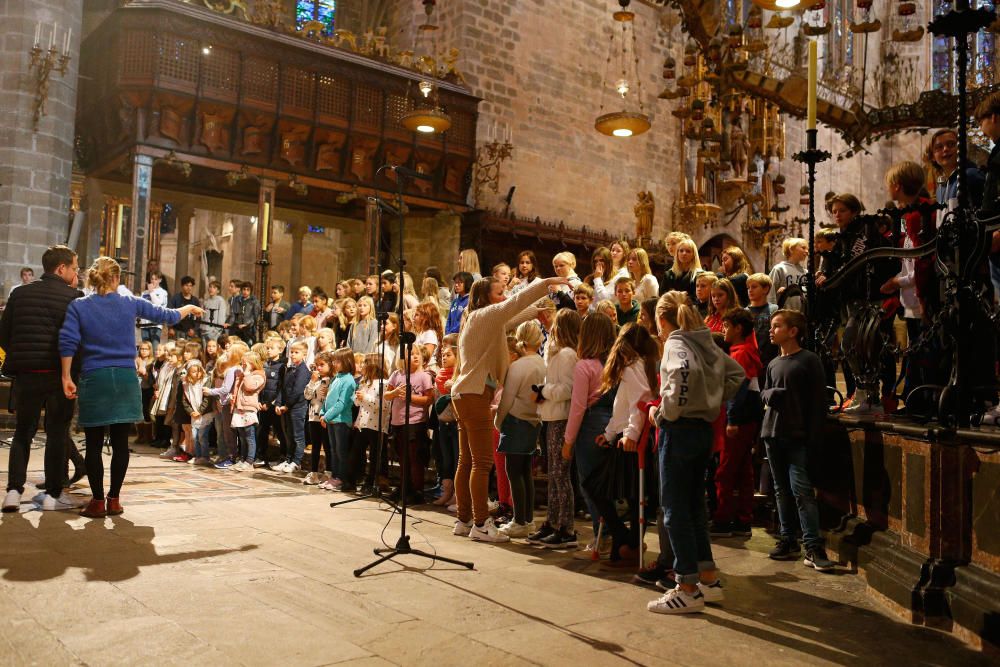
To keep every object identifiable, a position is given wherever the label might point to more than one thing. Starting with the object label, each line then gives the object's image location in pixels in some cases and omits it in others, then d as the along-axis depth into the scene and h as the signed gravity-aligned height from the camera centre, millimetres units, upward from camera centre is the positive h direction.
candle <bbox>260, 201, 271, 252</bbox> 11523 +1859
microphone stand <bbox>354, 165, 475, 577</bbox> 4332 -921
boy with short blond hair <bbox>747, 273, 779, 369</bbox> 5812 +498
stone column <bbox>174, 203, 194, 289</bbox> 17484 +2721
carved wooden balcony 12680 +4215
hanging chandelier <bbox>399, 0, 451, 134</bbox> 11977 +3636
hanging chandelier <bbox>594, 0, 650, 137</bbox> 18875 +7284
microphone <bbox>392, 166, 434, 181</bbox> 4668 +1128
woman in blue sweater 5262 -64
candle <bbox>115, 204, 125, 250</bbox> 9177 +1419
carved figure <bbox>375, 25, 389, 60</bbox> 15031 +5837
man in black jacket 5449 -50
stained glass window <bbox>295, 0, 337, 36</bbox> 18609 +8121
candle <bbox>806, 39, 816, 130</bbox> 4777 +1639
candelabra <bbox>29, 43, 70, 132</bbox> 12641 +4435
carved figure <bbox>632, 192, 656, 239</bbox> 17453 +3413
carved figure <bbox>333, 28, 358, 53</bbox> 14555 +5767
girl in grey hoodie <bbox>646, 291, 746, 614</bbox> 3762 -285
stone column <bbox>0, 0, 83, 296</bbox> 12578 +3392
